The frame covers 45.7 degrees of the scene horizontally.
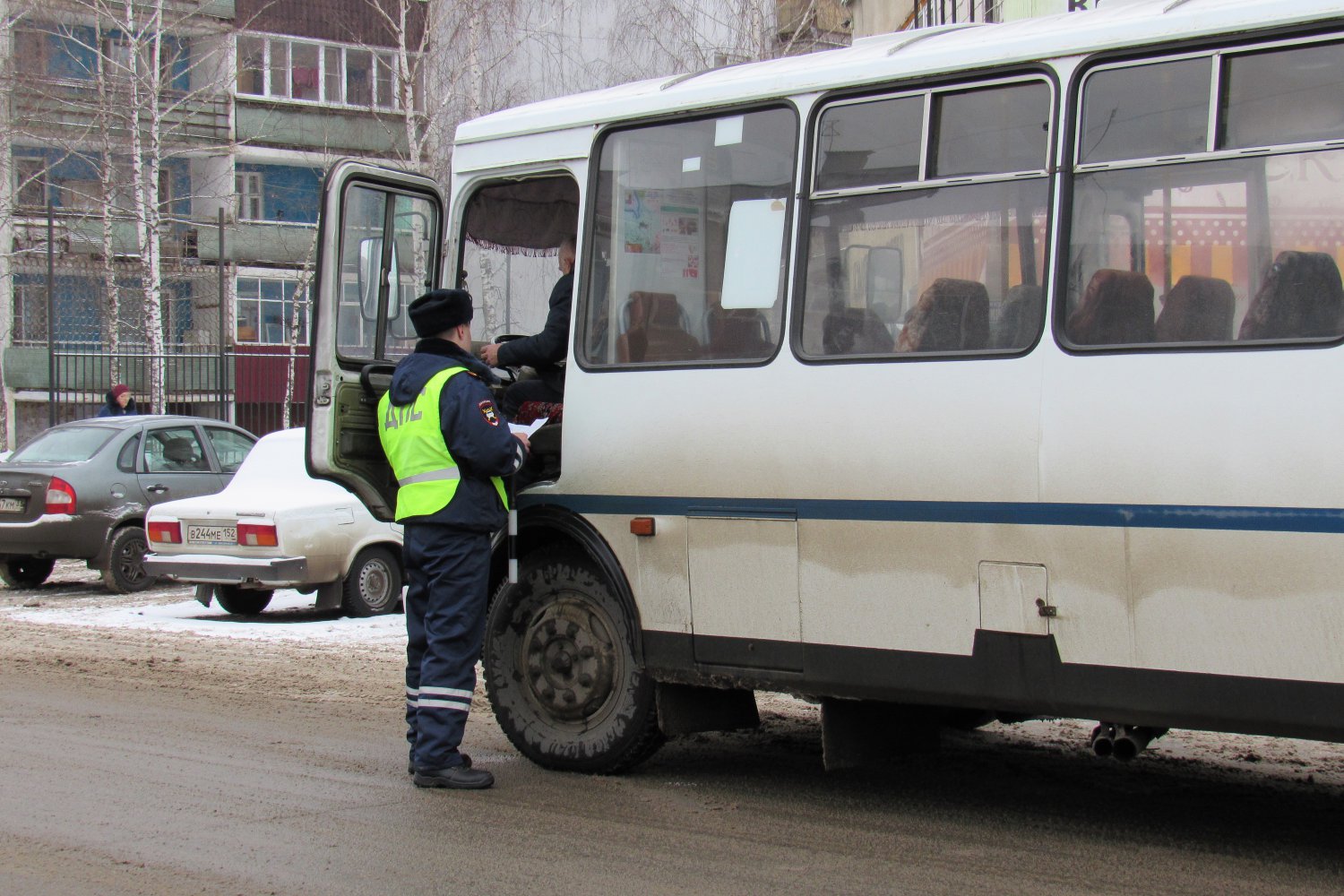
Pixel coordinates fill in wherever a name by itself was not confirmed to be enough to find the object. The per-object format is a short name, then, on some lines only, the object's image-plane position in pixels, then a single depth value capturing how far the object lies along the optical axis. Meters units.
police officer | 6.55
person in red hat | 20.05
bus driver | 6.91
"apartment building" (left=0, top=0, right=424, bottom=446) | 35.84
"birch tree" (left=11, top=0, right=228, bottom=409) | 35.47
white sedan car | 12.80
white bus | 4.93
